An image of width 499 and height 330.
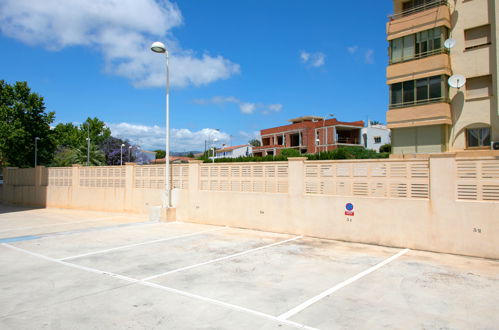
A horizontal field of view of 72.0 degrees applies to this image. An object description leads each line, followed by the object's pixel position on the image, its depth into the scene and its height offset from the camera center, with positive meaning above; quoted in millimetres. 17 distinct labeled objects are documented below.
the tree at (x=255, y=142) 123200 +10590
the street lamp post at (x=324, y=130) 57481 +6903
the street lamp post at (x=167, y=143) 15391 +1281
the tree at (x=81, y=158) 57531 +2427
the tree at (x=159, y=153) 121469 +6757
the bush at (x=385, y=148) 59678 +4048
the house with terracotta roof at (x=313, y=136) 57469 +6206
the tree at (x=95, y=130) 78250 +9761
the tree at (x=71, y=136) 73025 +7732
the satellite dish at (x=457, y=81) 17516 +4631
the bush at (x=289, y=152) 50156 +2853
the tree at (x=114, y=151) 68562 +4343
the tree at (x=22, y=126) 42094 +5928
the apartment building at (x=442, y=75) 17672 +5280
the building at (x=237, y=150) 89906 +5528
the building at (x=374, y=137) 63094 +6251
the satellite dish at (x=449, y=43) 18141 +6773
